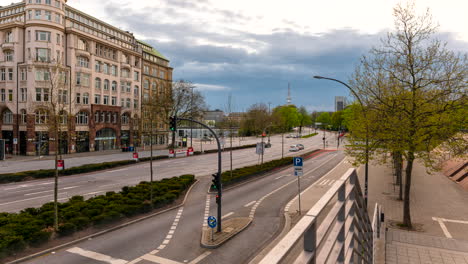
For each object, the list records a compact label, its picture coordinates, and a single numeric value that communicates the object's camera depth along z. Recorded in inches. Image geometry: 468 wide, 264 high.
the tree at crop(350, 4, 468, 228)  539.8
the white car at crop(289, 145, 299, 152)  2381.2
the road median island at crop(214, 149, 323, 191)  1007.6
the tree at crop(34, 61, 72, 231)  509.4
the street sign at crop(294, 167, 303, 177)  708.7
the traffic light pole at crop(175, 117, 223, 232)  548.3
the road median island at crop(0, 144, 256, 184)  977.4
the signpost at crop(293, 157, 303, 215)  704.2
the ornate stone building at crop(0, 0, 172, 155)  1697.8
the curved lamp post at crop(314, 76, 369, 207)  645.1
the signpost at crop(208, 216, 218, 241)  489.4
